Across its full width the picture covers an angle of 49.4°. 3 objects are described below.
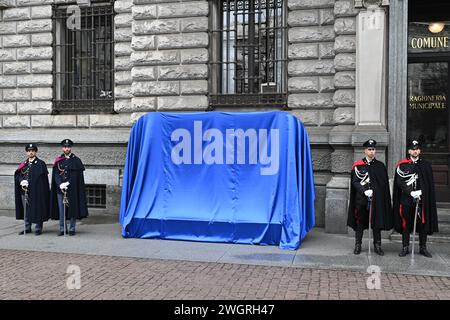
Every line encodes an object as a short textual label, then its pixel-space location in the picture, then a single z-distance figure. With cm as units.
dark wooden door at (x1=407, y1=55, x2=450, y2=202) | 1080
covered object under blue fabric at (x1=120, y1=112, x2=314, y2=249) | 888
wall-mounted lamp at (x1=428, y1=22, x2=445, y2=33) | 1090
